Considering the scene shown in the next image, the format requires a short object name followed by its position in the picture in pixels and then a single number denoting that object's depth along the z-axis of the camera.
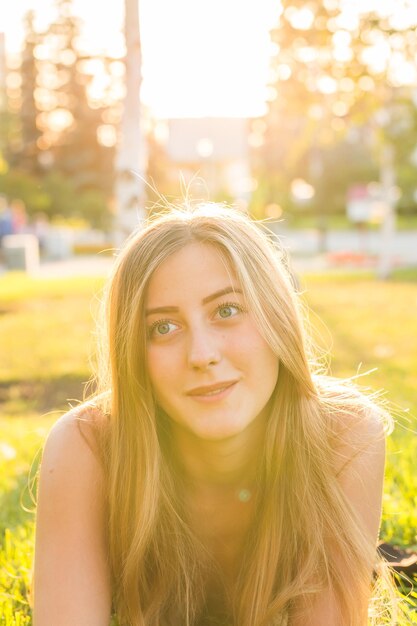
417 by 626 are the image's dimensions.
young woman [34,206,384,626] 2.41
